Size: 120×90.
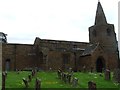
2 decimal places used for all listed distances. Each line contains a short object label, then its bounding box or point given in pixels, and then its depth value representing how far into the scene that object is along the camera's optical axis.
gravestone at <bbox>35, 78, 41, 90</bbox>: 10.43
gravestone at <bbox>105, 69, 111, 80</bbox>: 15.25
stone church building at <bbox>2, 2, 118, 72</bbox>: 26.69
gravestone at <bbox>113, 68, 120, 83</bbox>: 14.32
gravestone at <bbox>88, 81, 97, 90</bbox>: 7.90
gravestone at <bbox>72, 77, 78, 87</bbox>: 12.66
